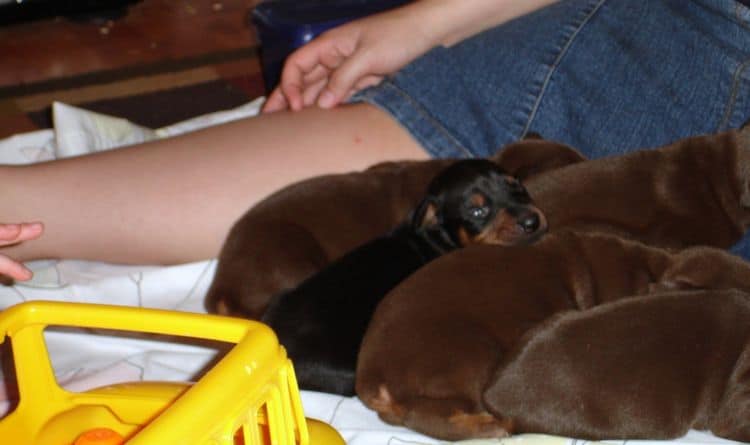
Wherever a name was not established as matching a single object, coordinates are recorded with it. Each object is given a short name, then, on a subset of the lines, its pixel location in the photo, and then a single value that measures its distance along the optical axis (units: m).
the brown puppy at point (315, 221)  1.77
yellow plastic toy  1.48
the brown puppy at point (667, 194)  1.75
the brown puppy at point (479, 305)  1.64
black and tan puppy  1.69
